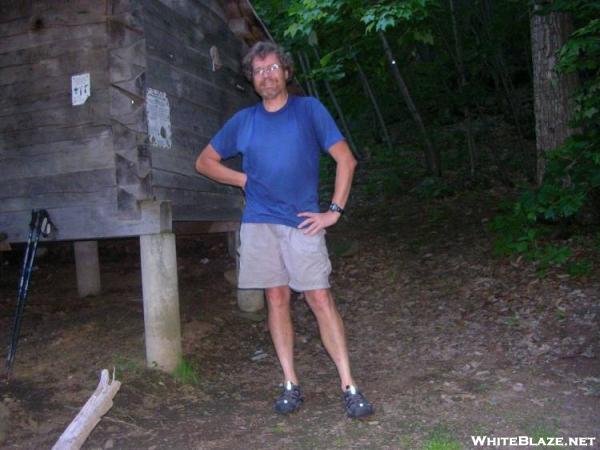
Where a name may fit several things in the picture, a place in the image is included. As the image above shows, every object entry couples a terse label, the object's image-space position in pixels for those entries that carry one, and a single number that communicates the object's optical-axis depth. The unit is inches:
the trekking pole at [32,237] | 193.5
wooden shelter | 187.0
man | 154.1
